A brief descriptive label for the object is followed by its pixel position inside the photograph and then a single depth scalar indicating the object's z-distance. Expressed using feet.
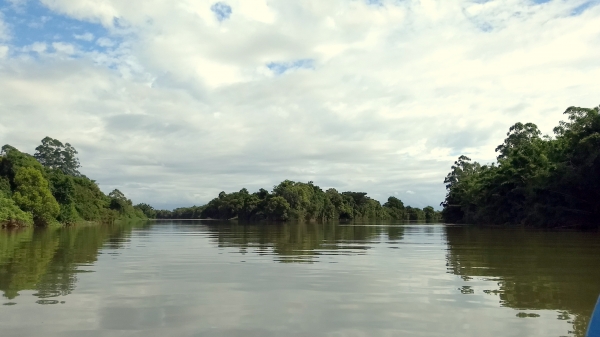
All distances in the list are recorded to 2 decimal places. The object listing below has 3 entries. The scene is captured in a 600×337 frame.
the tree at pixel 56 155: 317.22
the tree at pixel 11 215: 139.33
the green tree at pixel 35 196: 162.30
